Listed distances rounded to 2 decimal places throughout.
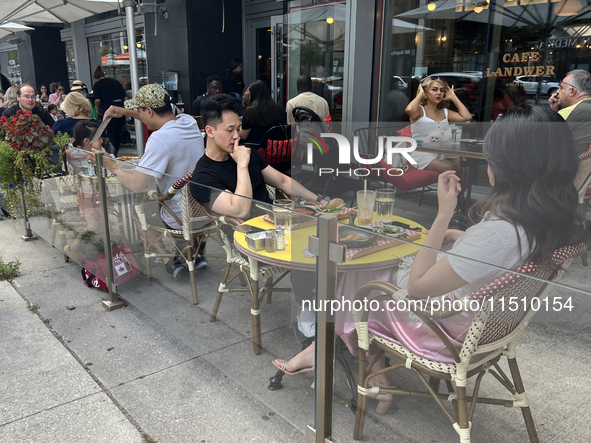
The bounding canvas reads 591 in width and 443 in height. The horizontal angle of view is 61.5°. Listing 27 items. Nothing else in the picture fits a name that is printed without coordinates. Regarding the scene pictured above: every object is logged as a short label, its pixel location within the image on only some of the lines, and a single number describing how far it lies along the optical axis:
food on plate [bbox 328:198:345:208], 3.01
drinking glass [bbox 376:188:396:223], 2.76
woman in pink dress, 1.56
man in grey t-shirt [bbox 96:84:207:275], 3.21
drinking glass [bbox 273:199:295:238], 1.93
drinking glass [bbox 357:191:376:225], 2.77
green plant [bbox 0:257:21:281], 4.26
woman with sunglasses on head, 5.58
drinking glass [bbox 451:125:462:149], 5.06
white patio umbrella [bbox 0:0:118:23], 7.44
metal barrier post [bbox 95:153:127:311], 3.40
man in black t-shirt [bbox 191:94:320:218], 3.13
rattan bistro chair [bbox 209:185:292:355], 2.24
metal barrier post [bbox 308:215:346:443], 1.75
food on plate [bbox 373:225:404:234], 2.49
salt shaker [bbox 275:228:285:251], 2.01
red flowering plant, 4.16
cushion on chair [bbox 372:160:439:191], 5.29
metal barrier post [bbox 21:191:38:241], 5.15
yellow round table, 1.69
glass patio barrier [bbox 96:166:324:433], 2.05
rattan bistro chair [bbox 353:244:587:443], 1.44
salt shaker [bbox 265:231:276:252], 2.10
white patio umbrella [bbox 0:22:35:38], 12.99
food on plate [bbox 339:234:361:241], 1.71
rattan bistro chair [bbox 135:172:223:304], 2.63
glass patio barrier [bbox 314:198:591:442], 1.37
